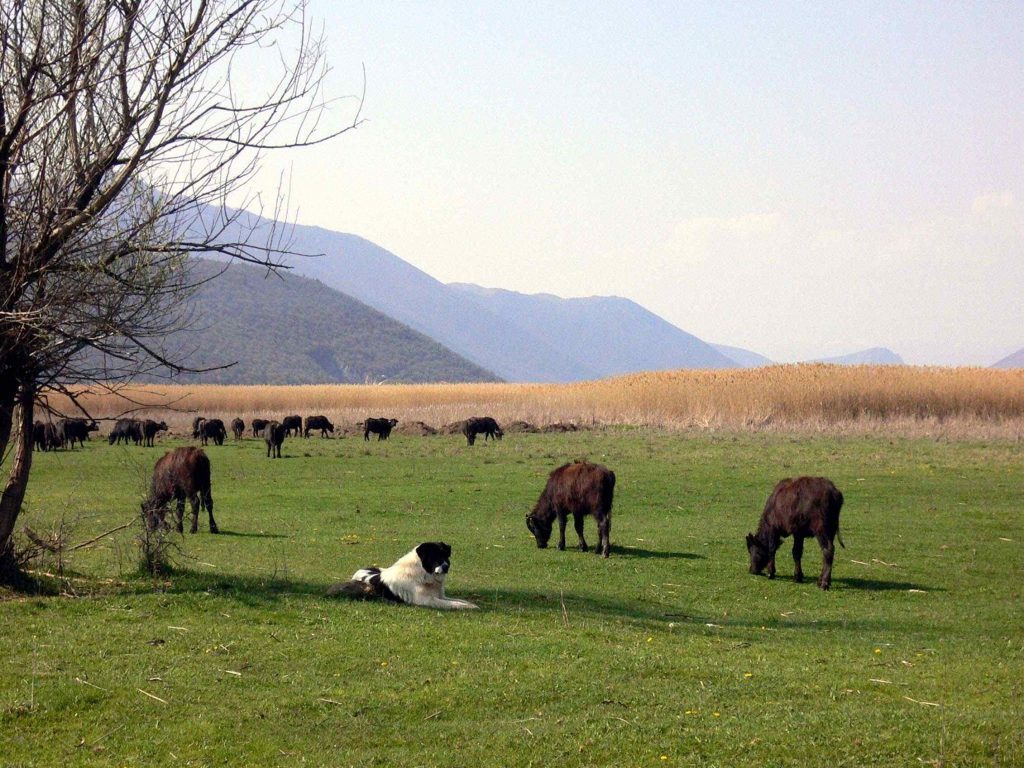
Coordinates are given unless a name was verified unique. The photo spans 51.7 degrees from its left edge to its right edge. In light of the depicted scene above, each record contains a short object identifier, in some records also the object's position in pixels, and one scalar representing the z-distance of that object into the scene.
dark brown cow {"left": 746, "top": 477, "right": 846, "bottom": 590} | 15.38
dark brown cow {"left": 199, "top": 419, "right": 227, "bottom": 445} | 44.78
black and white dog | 12.22
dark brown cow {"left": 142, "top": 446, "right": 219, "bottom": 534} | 19.91
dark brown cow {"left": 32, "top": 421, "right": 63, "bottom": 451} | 42.12
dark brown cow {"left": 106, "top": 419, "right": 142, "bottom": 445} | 44.28
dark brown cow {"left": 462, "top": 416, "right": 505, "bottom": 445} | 43.08
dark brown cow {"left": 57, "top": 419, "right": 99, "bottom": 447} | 42.81
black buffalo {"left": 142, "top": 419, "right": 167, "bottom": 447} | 43.41
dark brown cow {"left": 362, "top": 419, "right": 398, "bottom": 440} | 45.66
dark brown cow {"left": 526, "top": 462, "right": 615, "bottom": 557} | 17.81
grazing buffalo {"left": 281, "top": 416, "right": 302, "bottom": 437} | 45.75
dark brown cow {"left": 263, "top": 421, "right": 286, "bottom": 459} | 37.34
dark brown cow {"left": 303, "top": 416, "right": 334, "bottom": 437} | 48.88
